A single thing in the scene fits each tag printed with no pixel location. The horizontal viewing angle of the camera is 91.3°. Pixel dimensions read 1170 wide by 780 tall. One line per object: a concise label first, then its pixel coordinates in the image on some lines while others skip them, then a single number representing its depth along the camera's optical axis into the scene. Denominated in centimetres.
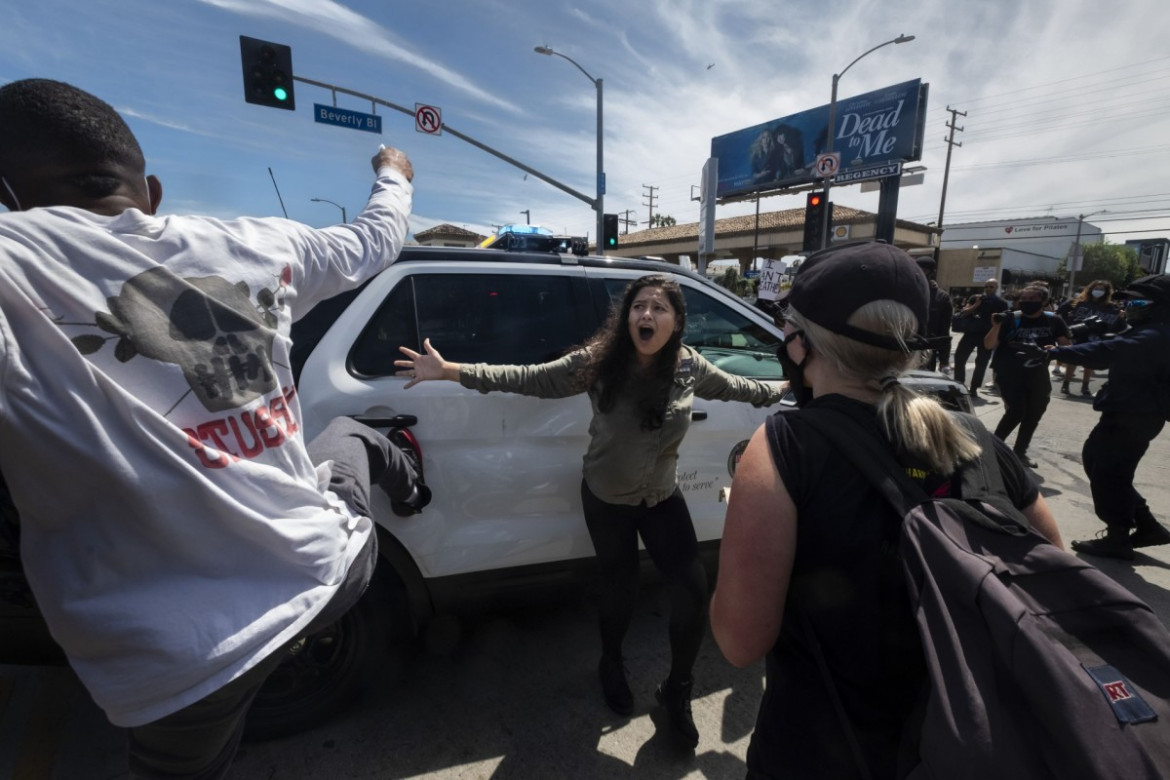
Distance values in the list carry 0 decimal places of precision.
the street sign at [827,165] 1350
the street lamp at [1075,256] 4706
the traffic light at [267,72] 1073
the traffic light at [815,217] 1326
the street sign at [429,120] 1328
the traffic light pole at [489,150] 1198
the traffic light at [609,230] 1616
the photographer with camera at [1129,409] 366
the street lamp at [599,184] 1582
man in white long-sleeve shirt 92
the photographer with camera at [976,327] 832
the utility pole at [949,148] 3625
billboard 2367
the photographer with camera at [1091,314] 436
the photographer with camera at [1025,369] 529
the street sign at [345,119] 1230
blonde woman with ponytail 103
